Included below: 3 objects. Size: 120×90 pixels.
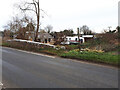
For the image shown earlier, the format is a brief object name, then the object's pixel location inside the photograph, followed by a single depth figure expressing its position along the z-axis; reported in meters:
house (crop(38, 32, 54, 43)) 40.62
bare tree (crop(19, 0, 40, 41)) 20.64
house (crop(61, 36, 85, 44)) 42.87
